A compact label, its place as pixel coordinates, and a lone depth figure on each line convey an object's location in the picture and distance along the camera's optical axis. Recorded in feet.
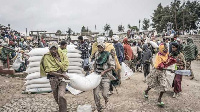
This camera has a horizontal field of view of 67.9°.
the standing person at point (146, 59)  18.01
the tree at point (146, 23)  156.17
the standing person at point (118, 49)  16.02
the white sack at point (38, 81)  15.26
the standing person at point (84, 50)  17.18
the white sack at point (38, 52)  15.65
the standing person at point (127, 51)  18.73
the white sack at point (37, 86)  15.23
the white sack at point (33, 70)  15.51
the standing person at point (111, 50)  10.56
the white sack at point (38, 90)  15.30
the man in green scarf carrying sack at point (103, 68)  10.31
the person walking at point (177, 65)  12.58
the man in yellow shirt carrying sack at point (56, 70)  9.08
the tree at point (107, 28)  212.20
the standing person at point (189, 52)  21.42
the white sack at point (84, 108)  10.10
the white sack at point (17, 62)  22.35
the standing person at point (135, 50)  22.66
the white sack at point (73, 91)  14.82
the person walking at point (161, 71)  12.09
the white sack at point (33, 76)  15.24
